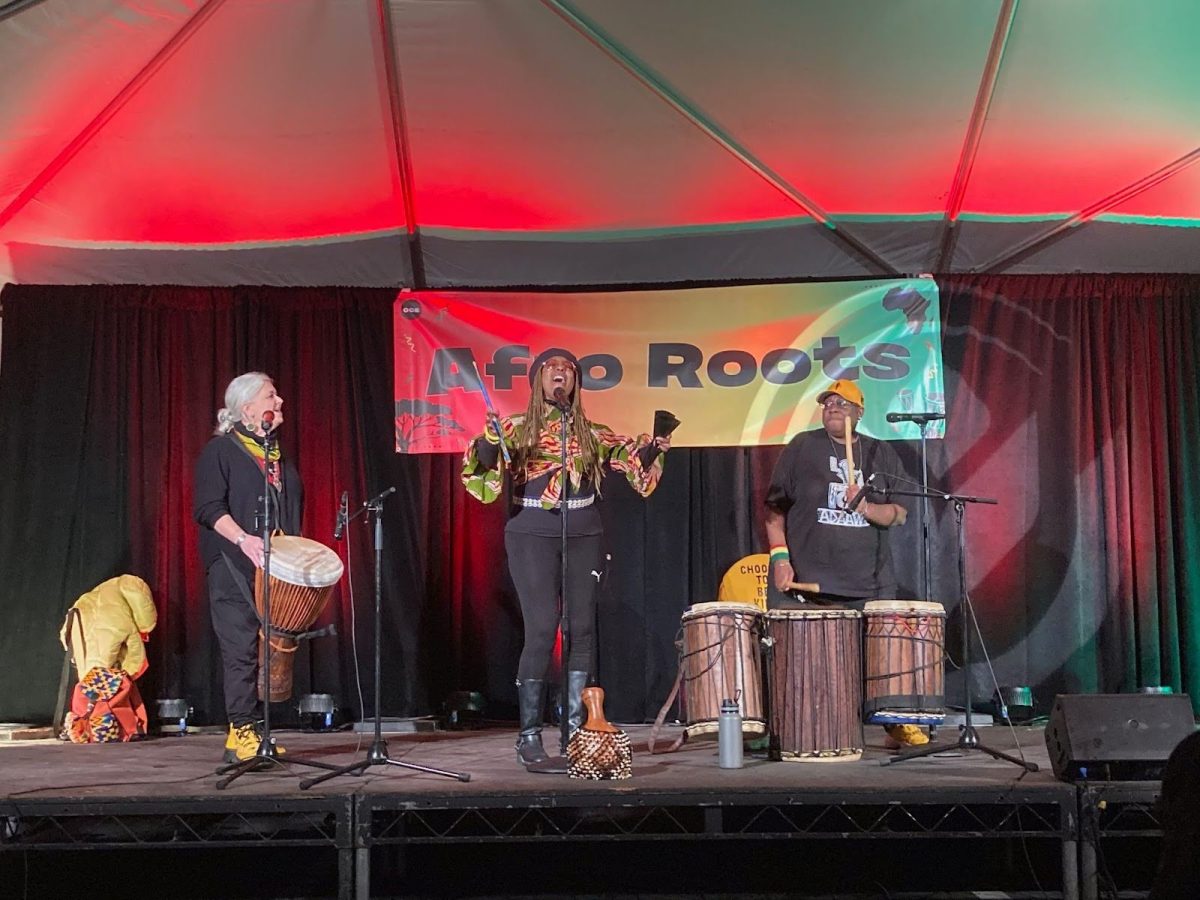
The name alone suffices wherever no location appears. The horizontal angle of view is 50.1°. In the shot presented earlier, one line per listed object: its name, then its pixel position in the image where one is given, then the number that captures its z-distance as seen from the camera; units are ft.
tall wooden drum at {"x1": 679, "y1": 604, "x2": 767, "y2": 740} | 18.11
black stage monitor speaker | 15.33
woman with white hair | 17.78
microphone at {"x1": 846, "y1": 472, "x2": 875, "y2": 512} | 17.21
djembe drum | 17.40
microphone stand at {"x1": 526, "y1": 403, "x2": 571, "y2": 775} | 16.84
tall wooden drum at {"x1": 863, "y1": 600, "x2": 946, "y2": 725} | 18.12
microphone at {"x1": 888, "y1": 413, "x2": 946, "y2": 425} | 17.22
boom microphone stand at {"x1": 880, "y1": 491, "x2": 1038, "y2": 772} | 16.65
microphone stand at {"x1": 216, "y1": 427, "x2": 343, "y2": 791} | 16.53
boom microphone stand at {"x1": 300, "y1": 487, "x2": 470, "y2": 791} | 15.92
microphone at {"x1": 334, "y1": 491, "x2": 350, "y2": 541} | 16.33
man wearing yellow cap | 19.45
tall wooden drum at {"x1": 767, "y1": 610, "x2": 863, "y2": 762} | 17.62
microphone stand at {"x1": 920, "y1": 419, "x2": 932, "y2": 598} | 22.25
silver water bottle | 17.12
